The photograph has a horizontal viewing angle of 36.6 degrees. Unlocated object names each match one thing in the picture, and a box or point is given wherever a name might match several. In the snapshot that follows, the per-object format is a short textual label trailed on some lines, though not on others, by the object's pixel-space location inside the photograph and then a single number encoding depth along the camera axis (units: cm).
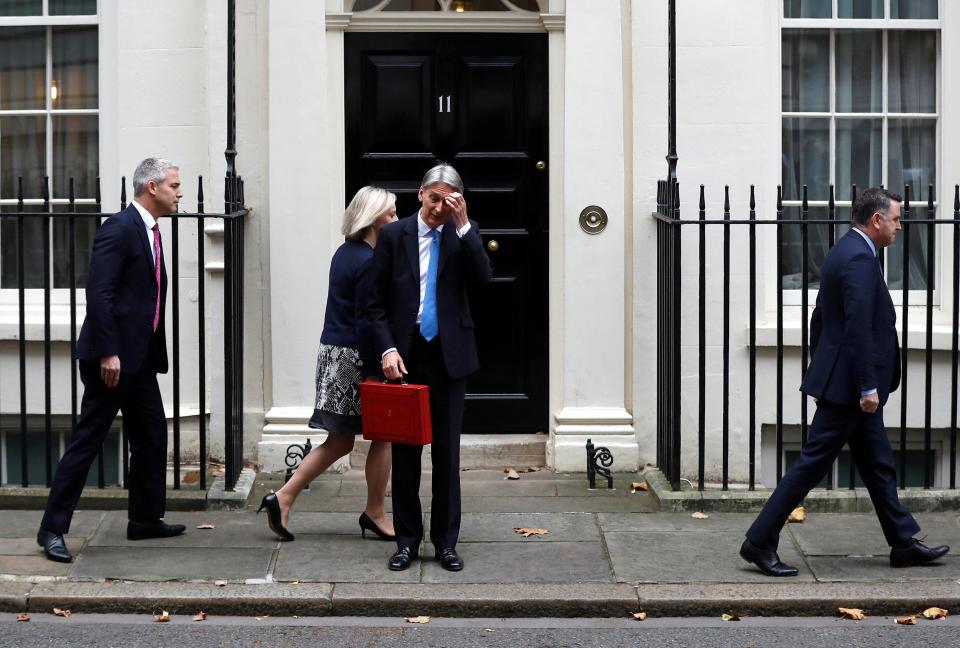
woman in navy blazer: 722
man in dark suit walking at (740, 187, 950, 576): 662
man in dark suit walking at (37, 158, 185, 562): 694
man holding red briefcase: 680
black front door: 909
